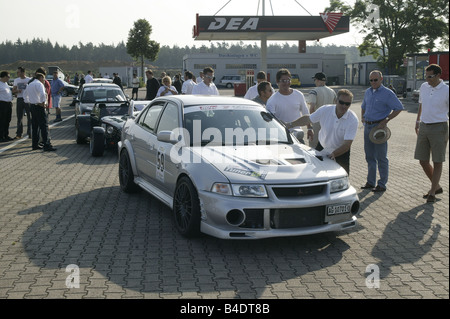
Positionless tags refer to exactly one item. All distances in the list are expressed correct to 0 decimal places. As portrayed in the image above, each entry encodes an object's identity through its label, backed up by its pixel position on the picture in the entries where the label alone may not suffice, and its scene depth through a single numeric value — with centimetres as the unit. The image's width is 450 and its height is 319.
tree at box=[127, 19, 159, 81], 6588
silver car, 529
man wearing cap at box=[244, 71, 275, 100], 1149
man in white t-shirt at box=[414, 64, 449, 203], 734
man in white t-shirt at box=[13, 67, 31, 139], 1562
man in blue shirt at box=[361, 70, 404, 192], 819
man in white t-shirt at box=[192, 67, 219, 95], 1275
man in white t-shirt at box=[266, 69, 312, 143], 833
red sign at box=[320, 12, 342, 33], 4162
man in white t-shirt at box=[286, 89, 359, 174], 688
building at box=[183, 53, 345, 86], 7688
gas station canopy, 4050
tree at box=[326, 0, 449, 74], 6147
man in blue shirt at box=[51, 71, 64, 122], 2102
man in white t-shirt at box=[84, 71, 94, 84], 3096
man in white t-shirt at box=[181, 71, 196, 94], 1600
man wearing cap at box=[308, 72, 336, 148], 923
